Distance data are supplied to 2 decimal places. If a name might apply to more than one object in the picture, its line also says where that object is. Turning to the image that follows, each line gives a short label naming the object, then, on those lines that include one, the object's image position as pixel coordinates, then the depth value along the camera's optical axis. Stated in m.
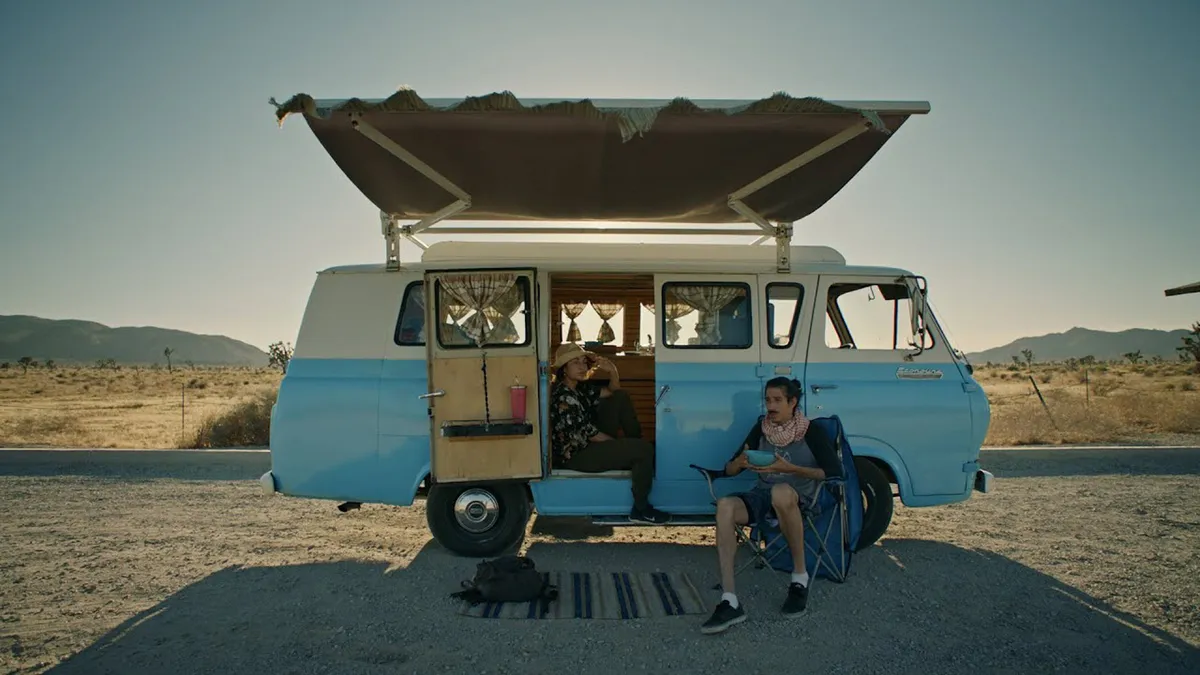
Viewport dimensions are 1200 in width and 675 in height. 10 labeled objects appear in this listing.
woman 6.11
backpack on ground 5.27
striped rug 5.08
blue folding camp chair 5.55
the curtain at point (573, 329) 8.18
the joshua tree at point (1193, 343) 35.09
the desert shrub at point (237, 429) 13.45
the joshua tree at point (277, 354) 30.72
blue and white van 5.98
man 5.16
